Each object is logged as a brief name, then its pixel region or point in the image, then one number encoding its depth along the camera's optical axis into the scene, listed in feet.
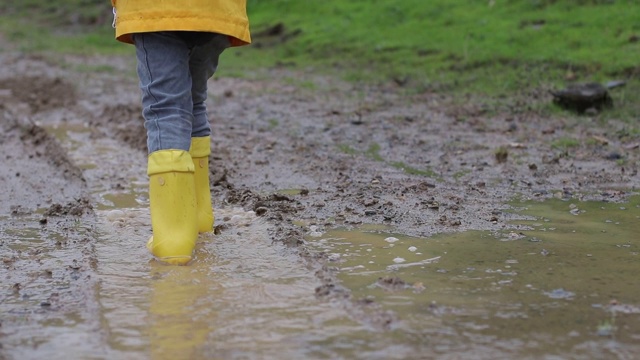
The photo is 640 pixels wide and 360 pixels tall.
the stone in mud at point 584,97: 48.80
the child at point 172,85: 21.50
